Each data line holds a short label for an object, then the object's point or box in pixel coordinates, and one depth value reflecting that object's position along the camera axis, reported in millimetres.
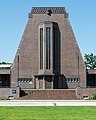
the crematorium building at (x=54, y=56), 76750
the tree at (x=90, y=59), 118688
